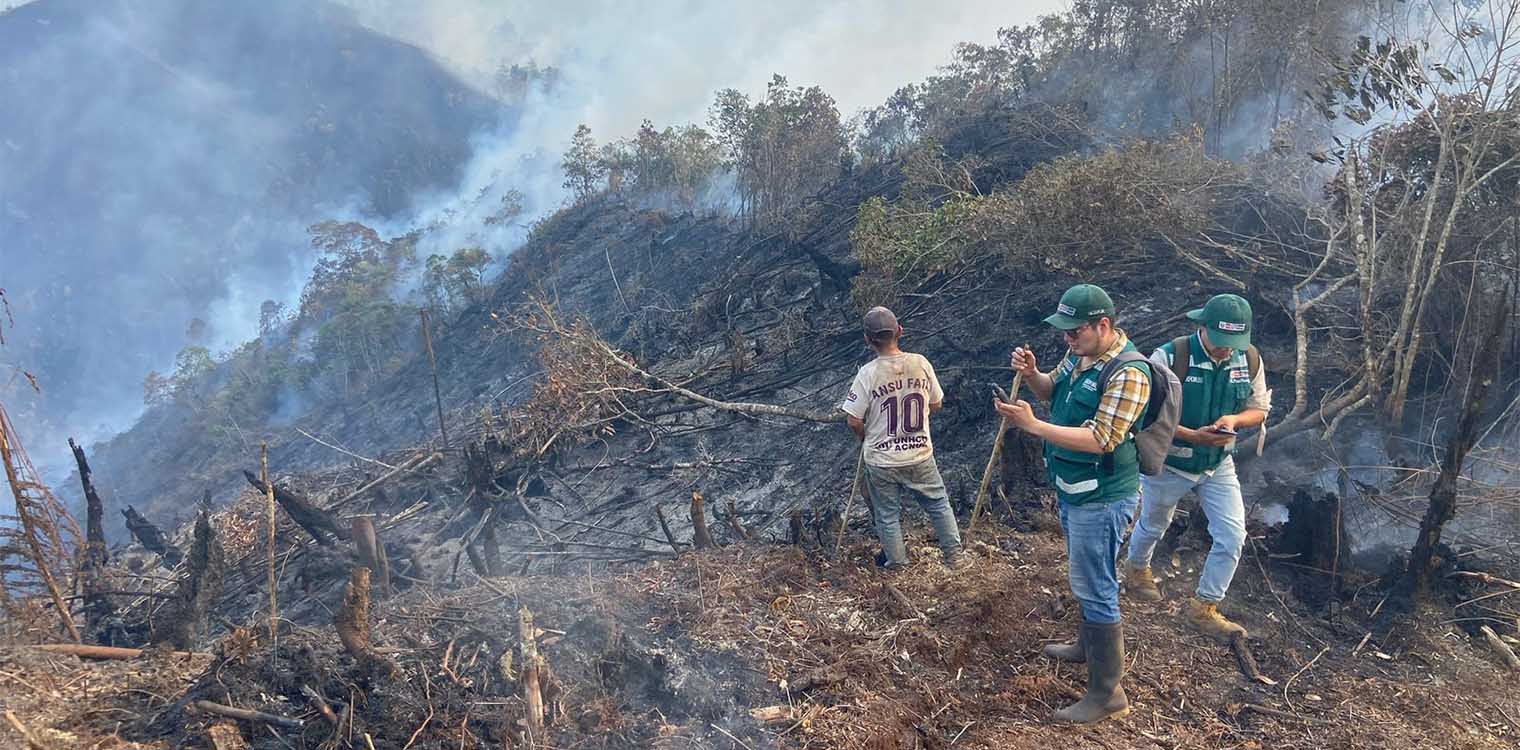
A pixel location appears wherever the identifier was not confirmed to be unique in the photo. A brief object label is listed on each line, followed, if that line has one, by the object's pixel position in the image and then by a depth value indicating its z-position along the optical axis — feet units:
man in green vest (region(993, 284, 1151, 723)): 9.02
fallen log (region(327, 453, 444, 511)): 28.86
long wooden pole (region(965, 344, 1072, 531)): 11.25
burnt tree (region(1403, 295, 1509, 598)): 12.65
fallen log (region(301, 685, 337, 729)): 10.71
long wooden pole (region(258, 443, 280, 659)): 11.12
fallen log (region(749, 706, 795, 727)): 10.84
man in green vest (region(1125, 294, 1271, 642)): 10.93
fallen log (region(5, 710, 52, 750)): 9.91
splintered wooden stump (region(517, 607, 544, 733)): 9.96
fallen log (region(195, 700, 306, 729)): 10.46
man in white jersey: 13.89
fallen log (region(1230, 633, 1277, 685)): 11.45
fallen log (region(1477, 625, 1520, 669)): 11.65
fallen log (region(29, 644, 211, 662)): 13.59
